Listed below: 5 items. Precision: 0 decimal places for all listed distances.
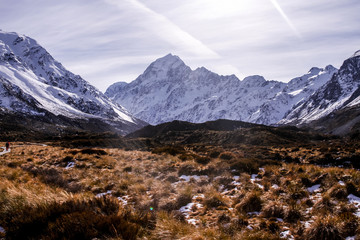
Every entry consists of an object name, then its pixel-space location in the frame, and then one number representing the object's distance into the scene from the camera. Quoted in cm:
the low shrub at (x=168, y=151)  2150
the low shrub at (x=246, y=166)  1187
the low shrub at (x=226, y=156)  1692
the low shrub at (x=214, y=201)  738
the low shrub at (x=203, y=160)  1516
